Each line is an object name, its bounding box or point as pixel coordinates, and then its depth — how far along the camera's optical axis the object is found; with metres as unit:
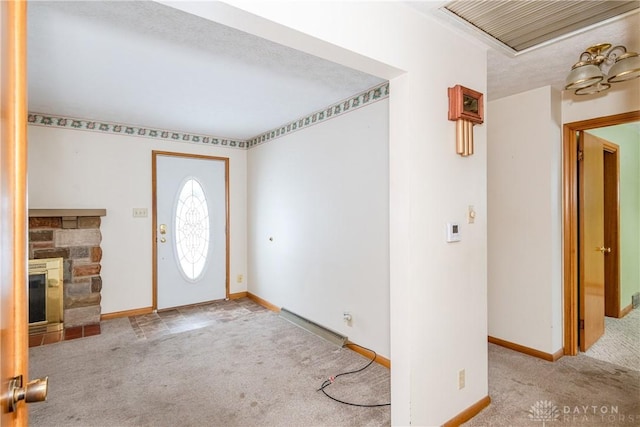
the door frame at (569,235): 2.89
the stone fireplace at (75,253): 3.48
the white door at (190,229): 4.24
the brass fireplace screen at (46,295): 3.43
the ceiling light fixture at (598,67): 1.84
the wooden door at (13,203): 0.60
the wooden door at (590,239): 2.94
